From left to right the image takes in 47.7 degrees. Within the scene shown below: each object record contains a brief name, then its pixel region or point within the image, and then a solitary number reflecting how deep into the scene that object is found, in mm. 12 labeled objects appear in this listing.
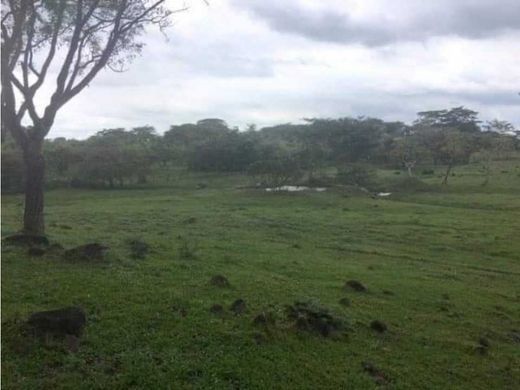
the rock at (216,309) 11516
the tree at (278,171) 55250
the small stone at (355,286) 15695
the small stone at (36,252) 15386
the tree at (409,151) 71812
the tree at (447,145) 62381
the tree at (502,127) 85938
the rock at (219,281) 14094
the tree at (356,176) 57094
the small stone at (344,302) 13806
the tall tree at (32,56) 16812
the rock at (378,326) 12102
